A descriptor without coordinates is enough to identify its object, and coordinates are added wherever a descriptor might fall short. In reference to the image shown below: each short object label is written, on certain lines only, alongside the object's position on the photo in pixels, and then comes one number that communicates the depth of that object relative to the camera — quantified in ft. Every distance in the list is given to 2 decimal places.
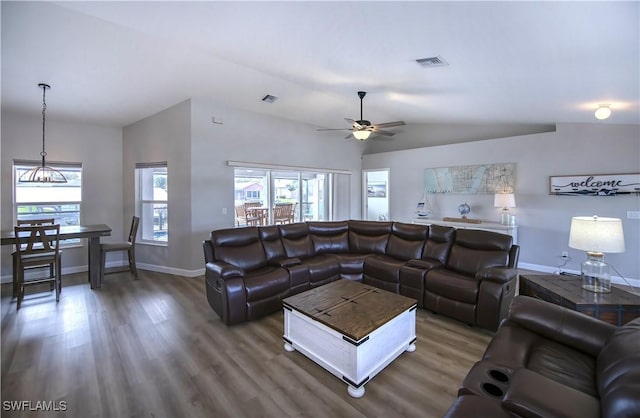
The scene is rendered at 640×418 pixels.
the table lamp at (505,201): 17.08
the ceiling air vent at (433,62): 9.35
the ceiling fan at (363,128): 13.75
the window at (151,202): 17.06
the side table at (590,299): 7.38
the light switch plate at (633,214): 14.26
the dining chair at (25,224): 12.48
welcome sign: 14.25
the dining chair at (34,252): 12.01
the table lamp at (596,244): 7.64
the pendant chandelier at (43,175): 12.85
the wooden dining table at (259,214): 18.76
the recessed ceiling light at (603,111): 11.66
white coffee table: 6.89
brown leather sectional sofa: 9.96
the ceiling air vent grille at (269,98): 15.92
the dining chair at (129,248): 14.47
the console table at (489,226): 17.26
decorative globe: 19.66
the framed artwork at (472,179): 18.22
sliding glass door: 18.37
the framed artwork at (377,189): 25.03
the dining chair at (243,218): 18.08
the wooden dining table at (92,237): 13.38
